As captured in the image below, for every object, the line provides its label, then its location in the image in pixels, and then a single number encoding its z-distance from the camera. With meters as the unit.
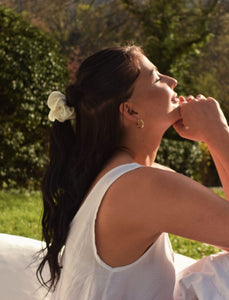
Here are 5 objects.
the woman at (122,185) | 1.50
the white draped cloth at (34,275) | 1.60
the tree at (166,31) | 12.26
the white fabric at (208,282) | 1.56
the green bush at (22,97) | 6.84
